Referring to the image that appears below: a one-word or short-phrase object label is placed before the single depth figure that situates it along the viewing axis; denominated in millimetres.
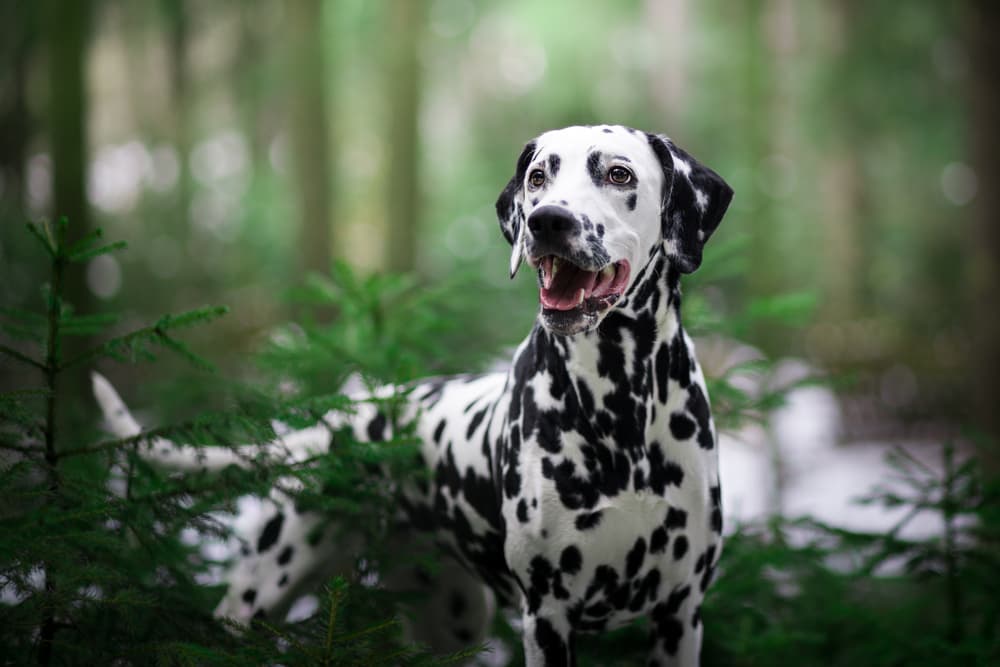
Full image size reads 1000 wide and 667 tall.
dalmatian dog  2281
